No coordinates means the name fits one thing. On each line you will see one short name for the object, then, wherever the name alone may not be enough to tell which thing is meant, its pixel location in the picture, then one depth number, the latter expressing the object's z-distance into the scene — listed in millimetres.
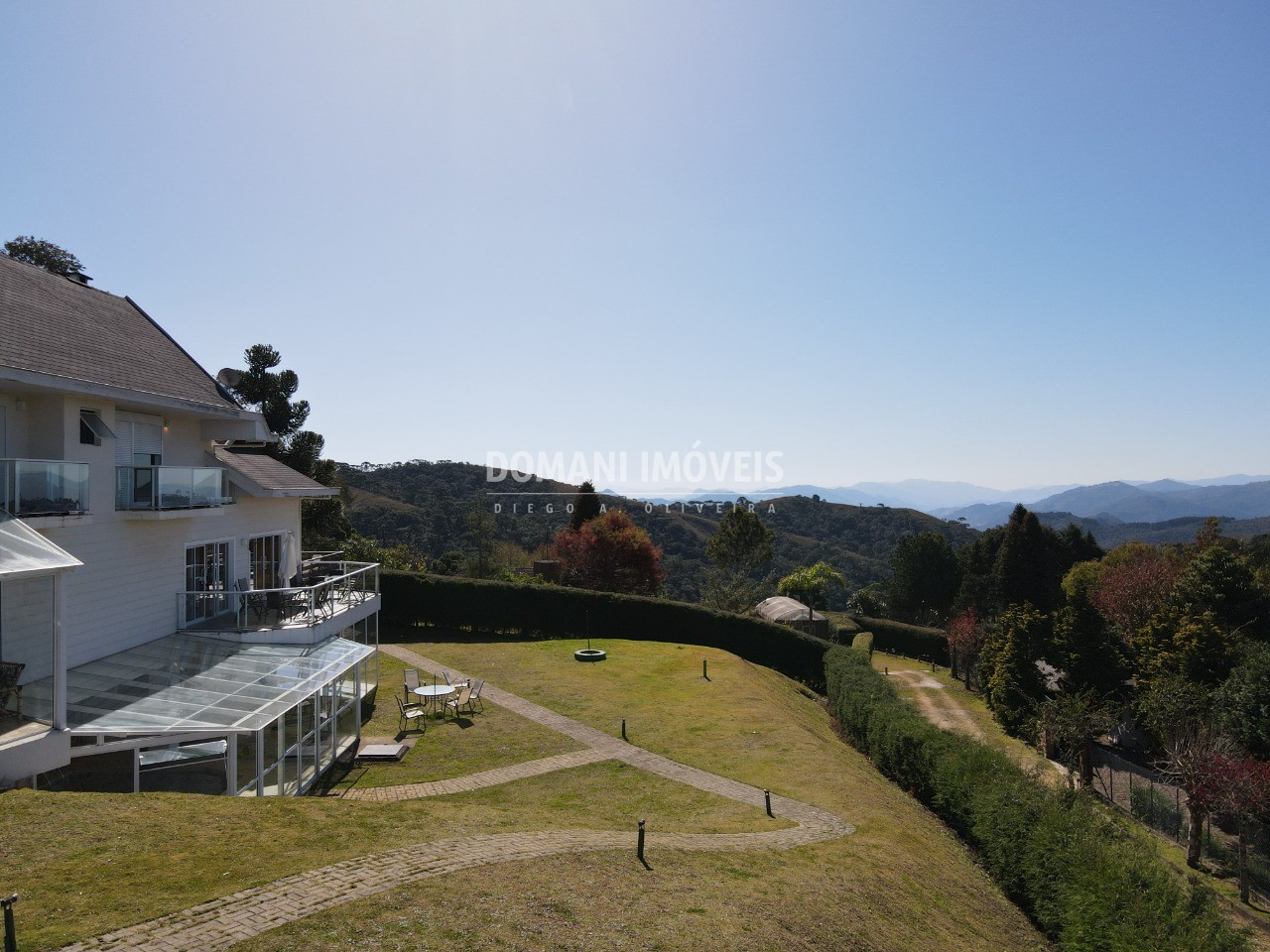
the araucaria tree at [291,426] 37281
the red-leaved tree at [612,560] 44844
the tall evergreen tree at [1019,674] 27422
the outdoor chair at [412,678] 21844
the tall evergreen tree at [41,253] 31359
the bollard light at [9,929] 5918
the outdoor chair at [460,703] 20984
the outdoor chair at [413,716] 19312
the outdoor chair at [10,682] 10430
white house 11156
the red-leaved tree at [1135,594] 37969
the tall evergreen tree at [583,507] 50062
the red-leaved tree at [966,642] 38750
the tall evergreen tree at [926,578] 60688
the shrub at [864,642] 41381
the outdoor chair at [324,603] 18828
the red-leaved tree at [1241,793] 17031
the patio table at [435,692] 20531
